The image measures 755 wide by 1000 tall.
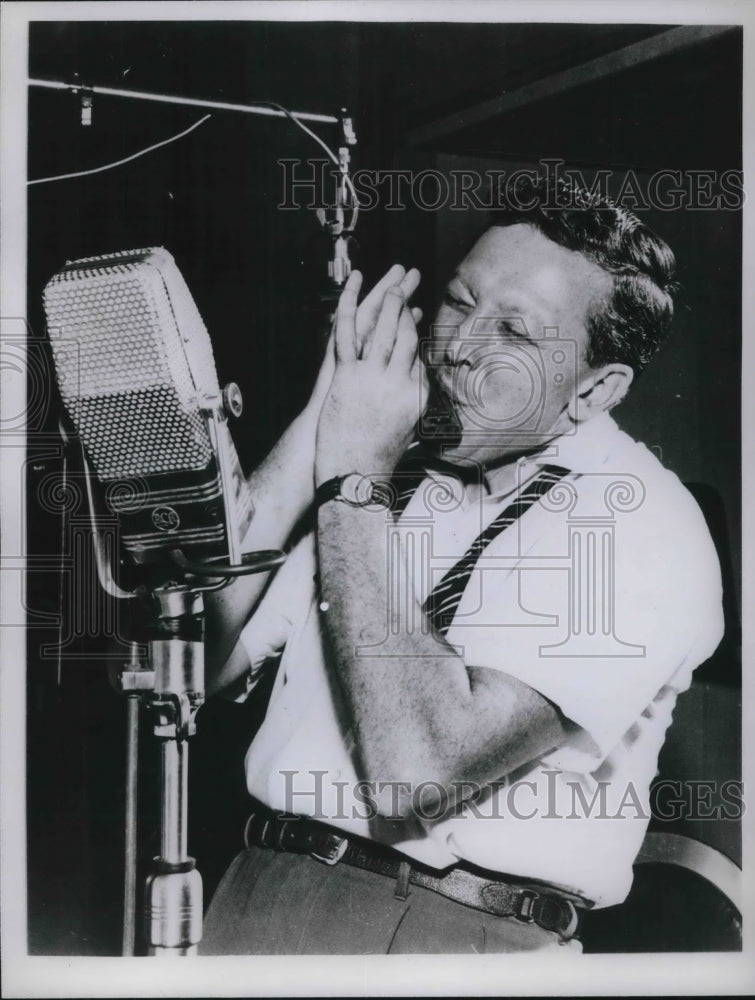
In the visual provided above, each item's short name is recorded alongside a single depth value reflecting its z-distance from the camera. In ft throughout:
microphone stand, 5.27
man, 5.25
